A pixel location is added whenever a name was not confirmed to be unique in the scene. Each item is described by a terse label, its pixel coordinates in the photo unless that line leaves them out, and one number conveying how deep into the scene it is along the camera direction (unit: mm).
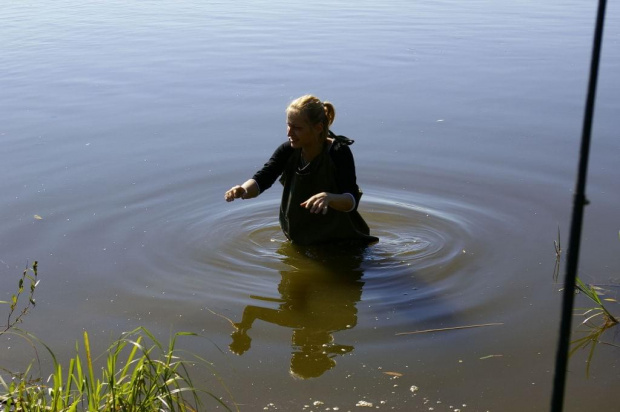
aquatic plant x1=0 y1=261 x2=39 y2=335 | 4789
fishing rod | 1596
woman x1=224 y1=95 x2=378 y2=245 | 5562
